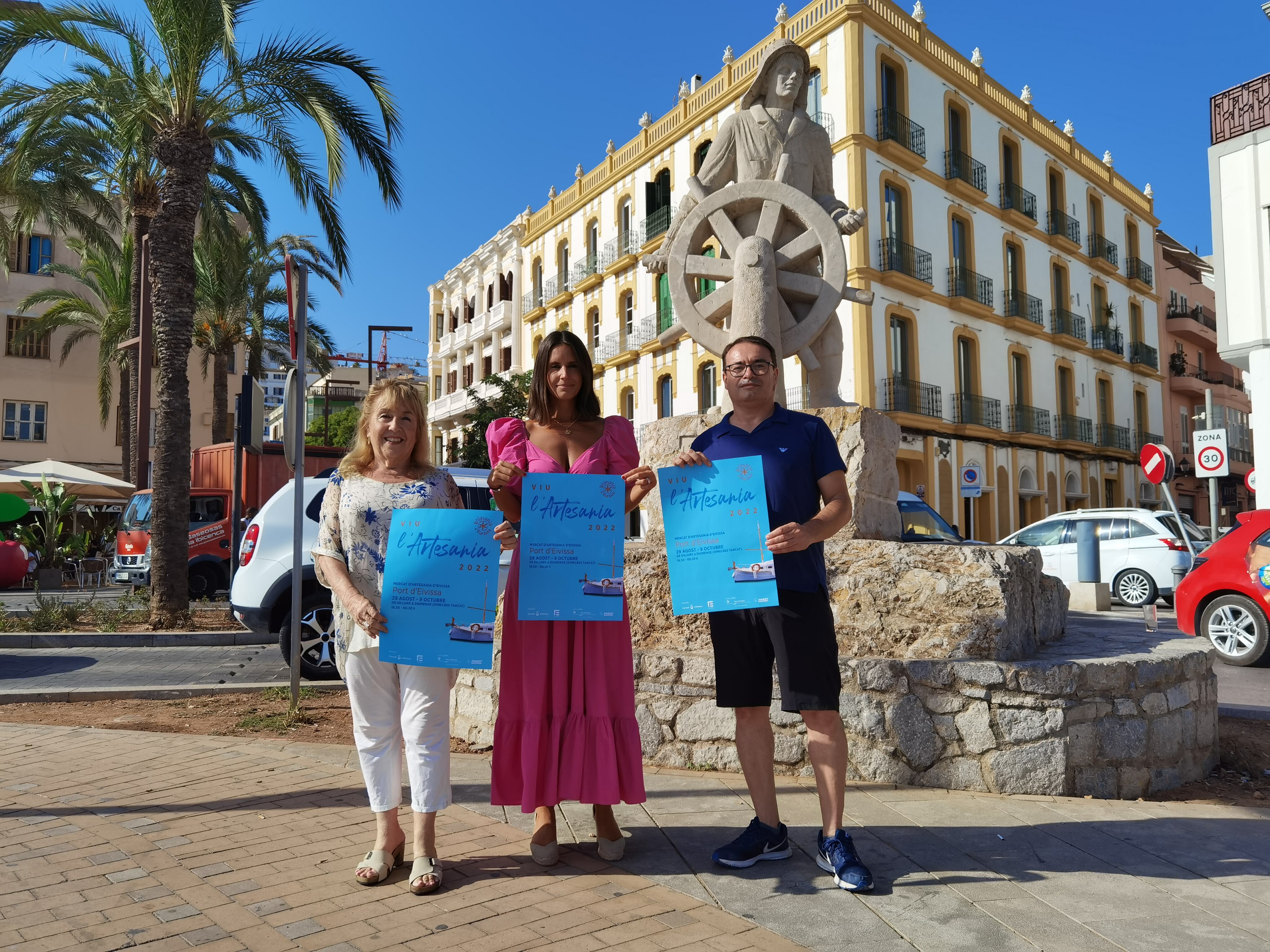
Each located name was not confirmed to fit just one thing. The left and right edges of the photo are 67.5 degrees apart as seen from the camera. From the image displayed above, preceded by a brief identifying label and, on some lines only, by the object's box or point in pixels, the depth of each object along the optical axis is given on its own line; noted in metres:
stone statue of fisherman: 7.02
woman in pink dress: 3.44
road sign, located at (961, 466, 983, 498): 18.81
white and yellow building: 25.47
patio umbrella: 22.18
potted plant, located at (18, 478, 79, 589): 20.48
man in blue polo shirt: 3.31
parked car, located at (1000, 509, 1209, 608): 15.28
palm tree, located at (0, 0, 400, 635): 12.09
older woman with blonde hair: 3.27
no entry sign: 13.02
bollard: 13.82
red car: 9.08
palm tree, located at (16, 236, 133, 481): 27.61
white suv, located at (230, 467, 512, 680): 7.95
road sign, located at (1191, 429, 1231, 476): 13.12
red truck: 17.72
